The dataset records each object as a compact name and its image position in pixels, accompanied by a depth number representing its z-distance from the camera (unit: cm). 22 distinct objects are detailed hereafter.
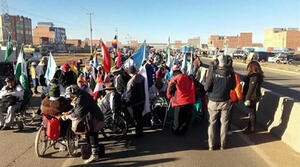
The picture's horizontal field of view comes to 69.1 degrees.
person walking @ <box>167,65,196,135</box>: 509
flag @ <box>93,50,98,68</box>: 941
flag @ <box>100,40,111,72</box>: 672
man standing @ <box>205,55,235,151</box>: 428
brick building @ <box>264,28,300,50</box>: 9728
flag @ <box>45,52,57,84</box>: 654
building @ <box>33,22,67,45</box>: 12961
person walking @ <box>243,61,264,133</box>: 502
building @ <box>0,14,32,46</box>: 8449
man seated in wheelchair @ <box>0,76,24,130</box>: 572
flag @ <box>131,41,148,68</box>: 780
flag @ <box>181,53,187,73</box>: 1085
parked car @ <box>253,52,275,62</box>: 4391
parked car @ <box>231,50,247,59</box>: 4957
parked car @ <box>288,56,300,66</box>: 3837
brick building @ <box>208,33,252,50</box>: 11578
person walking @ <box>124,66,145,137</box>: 520
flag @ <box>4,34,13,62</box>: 979
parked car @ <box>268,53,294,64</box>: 3987
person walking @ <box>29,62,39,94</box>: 1029
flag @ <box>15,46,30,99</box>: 644
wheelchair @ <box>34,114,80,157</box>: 417
